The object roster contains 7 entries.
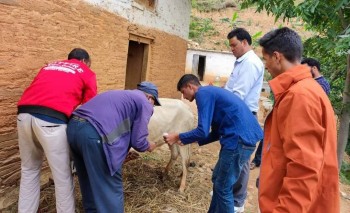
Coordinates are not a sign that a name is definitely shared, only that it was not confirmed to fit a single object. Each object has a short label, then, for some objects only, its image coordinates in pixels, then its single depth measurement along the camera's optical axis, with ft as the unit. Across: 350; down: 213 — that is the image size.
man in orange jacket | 4.95
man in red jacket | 9.28
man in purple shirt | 8.67
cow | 14.93
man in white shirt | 12.34
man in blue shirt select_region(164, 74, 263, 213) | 9.99
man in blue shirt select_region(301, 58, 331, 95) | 13.12
